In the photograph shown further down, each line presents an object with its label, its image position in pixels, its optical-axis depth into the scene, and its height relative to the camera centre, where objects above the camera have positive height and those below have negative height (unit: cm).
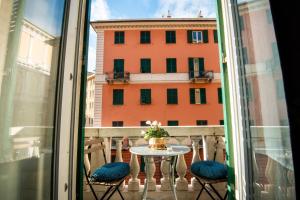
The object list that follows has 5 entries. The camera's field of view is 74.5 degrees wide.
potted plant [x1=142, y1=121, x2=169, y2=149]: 229 -15
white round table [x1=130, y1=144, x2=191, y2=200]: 205 -31
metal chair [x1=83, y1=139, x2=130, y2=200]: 206 -53
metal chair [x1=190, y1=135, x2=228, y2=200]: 203 -51
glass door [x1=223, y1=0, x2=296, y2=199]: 107 +11
